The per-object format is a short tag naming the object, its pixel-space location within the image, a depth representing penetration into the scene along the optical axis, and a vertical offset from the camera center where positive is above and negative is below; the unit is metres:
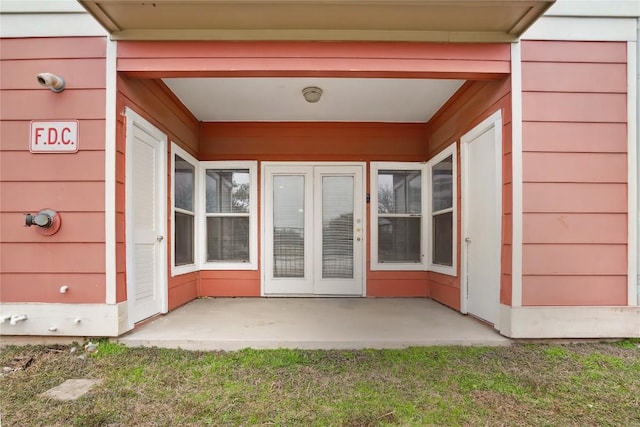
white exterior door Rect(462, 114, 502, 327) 2.86 +0.00
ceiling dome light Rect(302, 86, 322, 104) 3.36 +1.29
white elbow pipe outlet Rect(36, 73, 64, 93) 2.52 +1.06
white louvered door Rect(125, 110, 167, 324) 2.76 -0.01
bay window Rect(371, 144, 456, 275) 4.35 +0.03
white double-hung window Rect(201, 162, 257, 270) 4.38 +0.04
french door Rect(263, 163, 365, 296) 4.37 -0.18
